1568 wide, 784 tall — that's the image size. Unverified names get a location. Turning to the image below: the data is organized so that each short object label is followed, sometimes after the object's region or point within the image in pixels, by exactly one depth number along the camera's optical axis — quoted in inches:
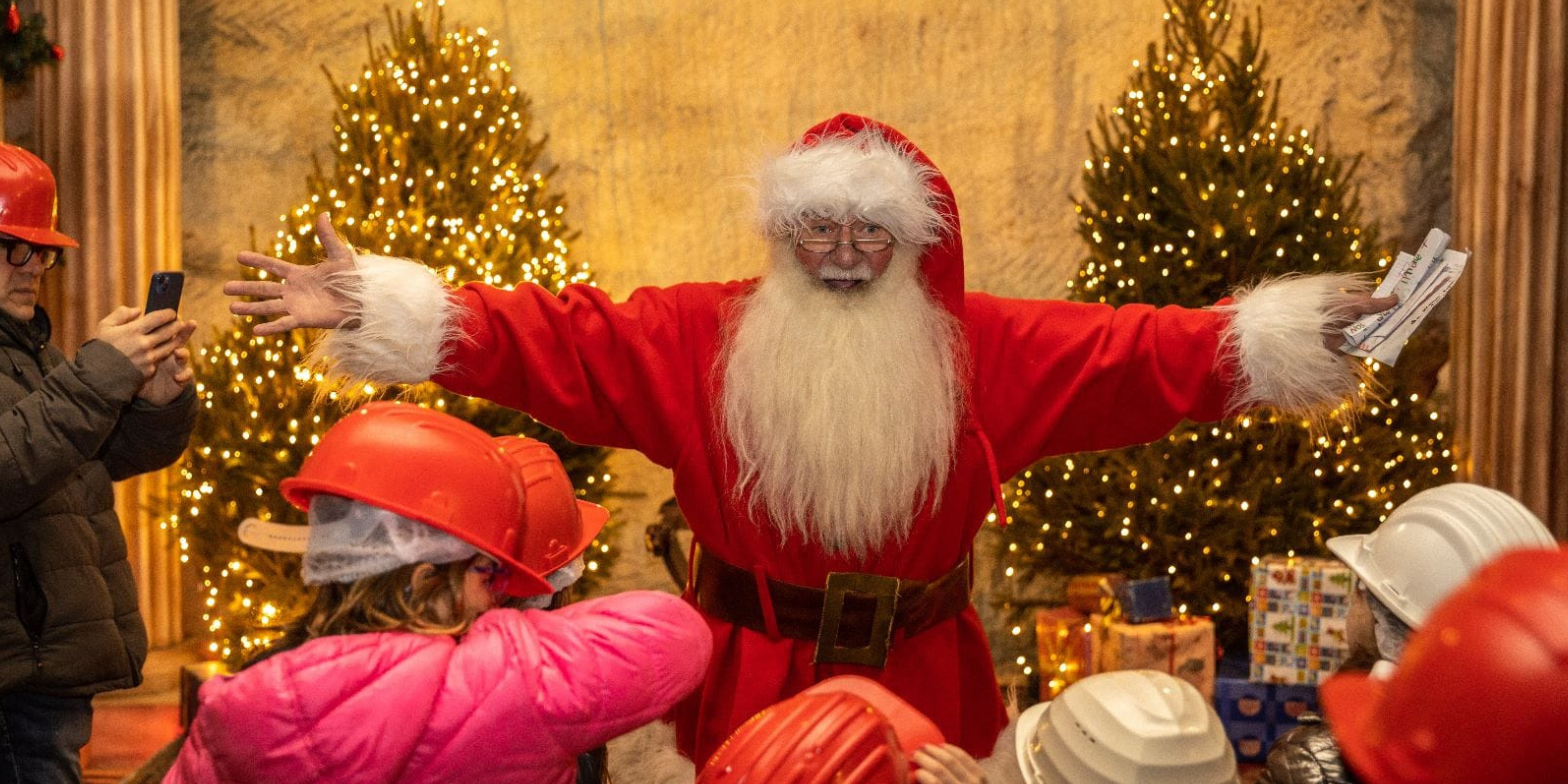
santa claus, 115.9
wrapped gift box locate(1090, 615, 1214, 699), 189.0
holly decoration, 191.3
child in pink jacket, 67.4
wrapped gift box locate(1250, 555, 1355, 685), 184.5
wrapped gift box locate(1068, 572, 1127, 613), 197.0
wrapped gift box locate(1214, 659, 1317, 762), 189.6
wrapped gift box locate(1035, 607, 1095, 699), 199.6
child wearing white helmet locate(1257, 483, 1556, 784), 85.4
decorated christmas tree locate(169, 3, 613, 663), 190.5
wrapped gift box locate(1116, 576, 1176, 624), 189.8
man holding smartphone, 112.7
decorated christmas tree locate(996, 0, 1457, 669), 192.7
